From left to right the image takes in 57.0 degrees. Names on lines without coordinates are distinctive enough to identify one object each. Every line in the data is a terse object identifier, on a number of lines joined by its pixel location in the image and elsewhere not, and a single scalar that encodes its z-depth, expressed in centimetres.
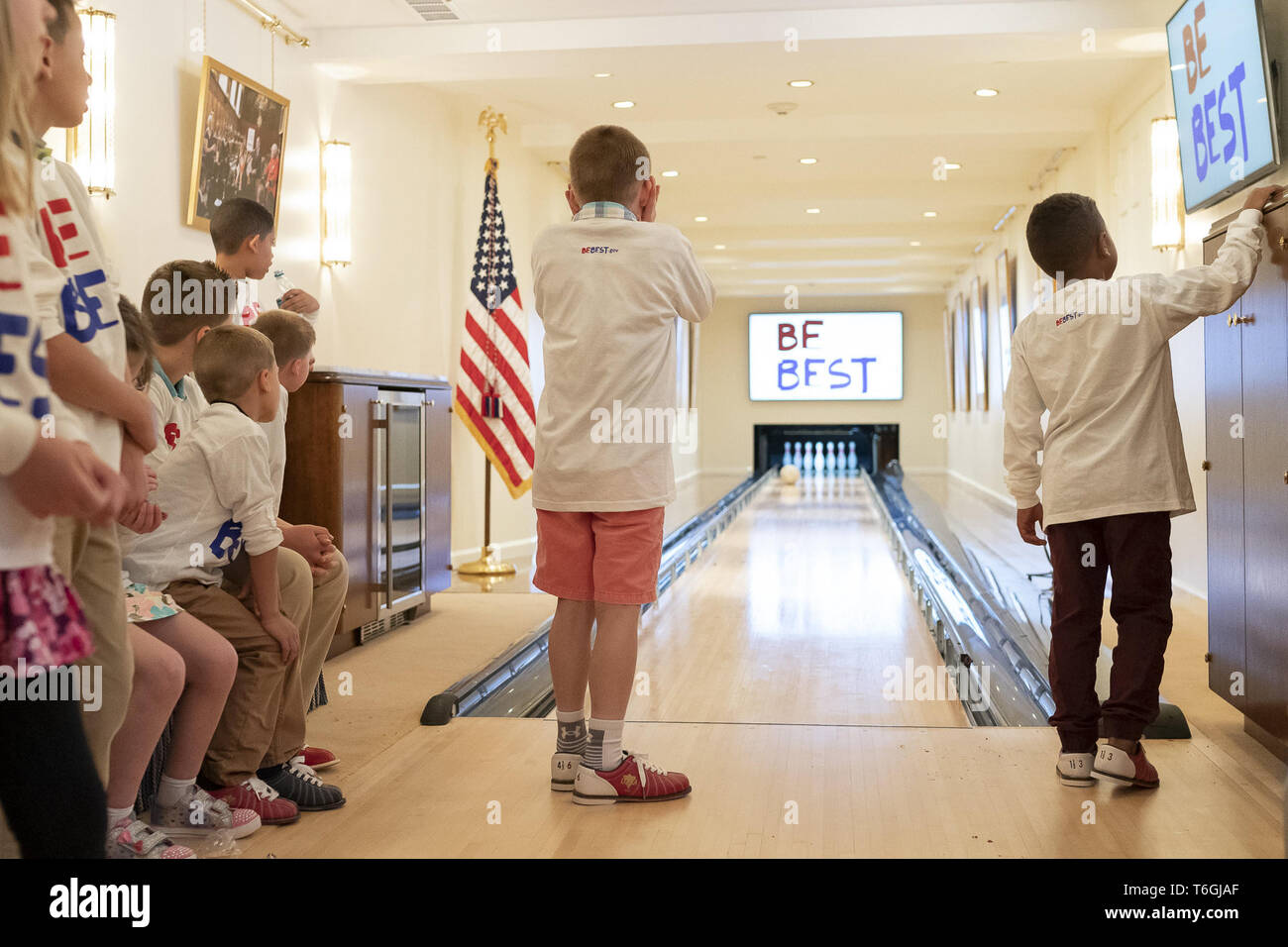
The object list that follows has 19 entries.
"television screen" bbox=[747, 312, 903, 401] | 2003
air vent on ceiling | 538
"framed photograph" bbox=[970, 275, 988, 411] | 1319
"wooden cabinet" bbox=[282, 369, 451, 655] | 404
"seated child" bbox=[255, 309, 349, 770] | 254
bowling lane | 332
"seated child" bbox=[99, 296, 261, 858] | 188
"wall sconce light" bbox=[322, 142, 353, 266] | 554
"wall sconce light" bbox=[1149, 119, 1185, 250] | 541
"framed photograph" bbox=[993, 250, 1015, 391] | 1105
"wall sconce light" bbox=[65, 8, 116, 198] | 360
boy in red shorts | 232
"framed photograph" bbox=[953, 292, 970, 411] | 1577
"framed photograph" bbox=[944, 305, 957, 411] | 1853
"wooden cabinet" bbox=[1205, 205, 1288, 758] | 253
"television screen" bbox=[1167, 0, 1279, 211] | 313
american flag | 673
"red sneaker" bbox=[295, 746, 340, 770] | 261
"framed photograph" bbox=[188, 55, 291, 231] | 442
